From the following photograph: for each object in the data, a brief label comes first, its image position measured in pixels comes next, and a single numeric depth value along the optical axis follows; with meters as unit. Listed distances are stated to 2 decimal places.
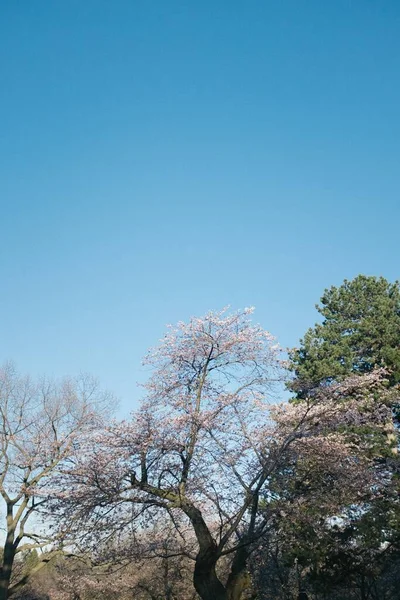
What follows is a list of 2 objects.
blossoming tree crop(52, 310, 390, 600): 10.75
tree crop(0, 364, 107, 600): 16.41
